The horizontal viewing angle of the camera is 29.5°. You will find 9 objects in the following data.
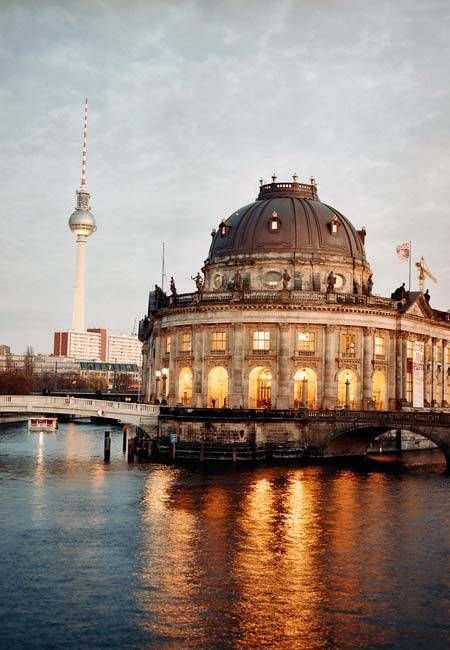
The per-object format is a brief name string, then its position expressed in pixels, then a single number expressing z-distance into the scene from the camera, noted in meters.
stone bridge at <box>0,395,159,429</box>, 85.06
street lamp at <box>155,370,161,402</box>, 110.24
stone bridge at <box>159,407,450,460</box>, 86.75
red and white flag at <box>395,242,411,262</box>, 112.62
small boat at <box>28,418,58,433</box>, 138.00
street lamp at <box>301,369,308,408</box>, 98.69
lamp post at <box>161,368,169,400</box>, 108.53
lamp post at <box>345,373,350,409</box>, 101.31
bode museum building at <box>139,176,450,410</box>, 99.12
